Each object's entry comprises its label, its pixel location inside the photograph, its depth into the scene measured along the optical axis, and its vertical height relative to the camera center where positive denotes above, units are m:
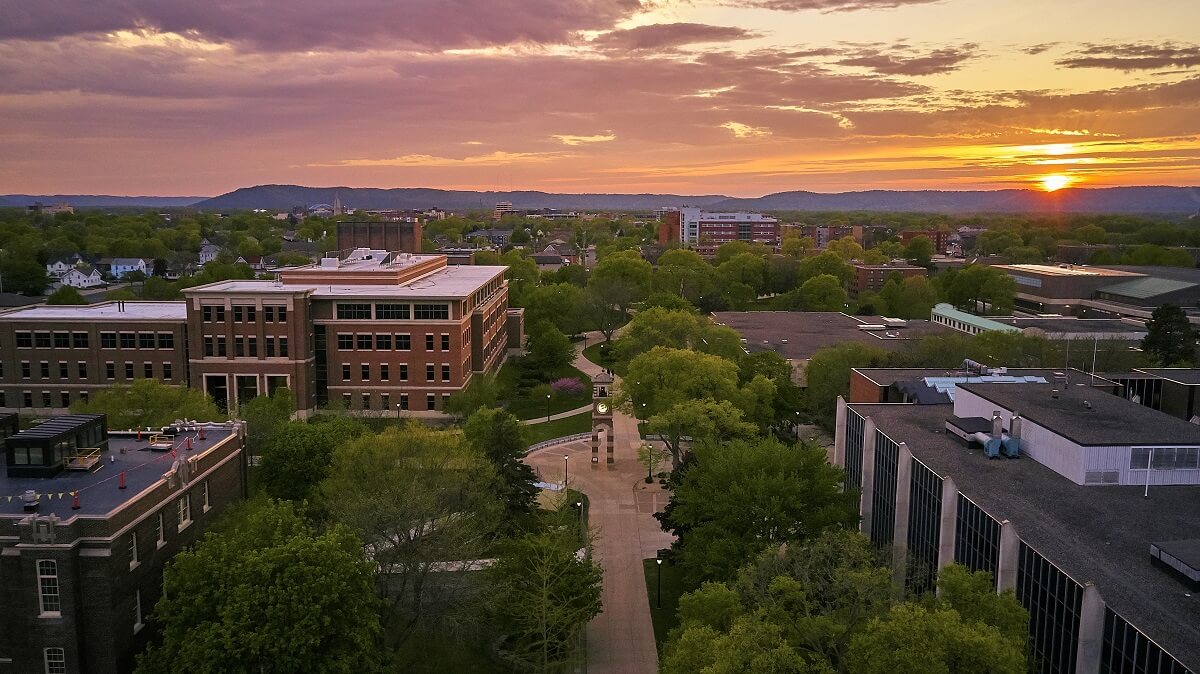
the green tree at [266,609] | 26.08 -12.19
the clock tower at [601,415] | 62.56 -14.75
